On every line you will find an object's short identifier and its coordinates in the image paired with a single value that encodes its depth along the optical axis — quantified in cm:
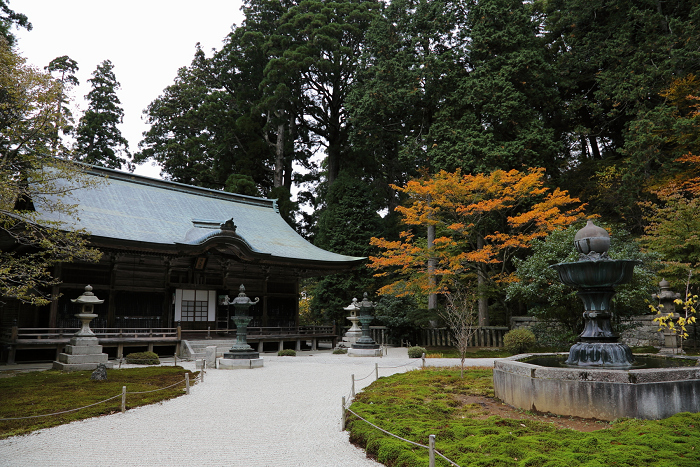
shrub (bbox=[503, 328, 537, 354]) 1689
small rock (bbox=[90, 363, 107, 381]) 1152
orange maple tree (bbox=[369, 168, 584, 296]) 1948
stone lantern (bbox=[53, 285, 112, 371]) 1360
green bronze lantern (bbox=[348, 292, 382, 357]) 1894
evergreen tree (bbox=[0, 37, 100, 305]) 1070
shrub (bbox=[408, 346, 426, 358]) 1733
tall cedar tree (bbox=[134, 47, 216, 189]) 3694
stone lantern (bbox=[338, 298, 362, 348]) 2039
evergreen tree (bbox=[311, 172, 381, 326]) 2841
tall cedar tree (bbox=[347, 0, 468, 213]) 2569
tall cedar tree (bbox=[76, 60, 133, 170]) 3588
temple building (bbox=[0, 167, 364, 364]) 1773
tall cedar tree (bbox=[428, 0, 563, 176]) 2333
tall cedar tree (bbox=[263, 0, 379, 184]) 3297
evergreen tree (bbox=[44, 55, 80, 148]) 3497
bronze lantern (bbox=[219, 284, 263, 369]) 1453
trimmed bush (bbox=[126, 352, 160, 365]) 1565
